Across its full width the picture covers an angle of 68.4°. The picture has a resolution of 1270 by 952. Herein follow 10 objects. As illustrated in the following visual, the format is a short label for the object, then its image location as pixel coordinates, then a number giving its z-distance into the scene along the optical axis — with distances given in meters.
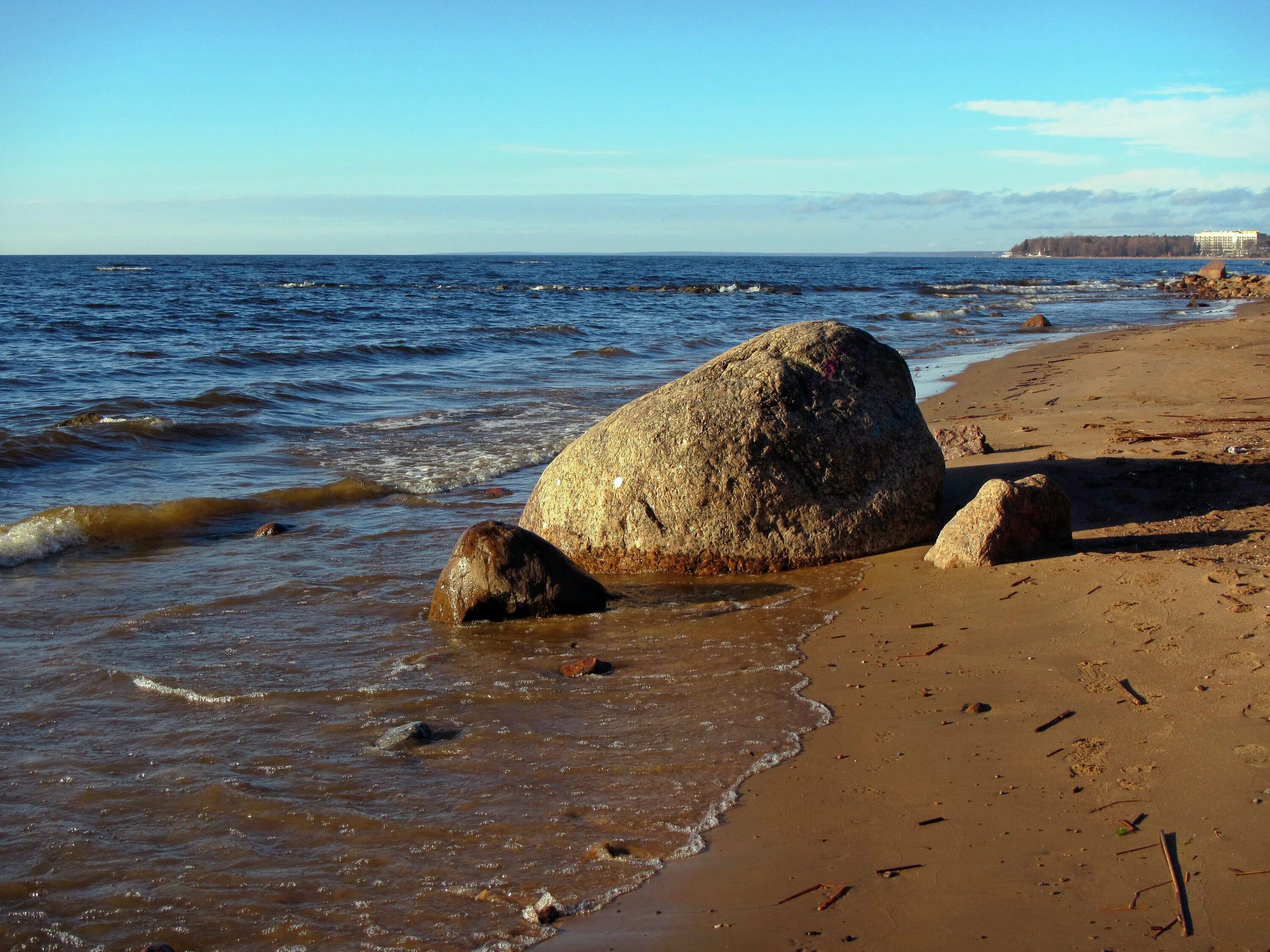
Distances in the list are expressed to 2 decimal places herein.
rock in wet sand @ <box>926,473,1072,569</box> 5.38
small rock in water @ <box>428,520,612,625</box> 5.48
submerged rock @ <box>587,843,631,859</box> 3.06
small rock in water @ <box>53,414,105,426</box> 11.61
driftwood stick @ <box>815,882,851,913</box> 2.70
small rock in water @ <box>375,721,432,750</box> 3.88
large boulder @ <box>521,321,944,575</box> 6.04
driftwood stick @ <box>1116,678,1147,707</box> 3.69
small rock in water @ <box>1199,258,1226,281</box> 45.03
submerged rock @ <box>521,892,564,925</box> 2.76
